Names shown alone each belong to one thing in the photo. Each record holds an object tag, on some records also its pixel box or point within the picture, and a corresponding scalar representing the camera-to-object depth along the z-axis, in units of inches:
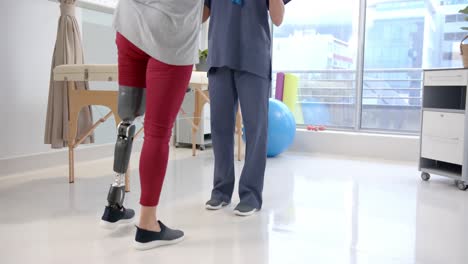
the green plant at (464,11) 99.4
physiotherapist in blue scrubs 74.0
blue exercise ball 134.6
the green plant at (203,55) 126.2
